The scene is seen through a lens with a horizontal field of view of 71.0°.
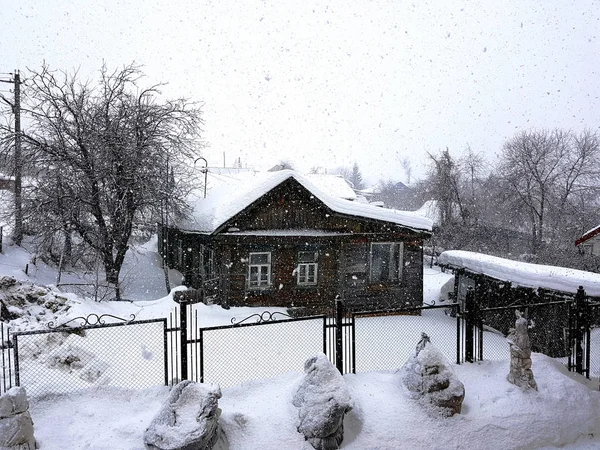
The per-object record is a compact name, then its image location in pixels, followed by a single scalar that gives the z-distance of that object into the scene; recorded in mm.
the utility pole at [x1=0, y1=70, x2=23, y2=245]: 17938
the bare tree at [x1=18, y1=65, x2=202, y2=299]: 17453
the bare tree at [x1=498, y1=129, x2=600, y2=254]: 35781
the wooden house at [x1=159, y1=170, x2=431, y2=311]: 14891
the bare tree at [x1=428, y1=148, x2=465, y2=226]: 37812
